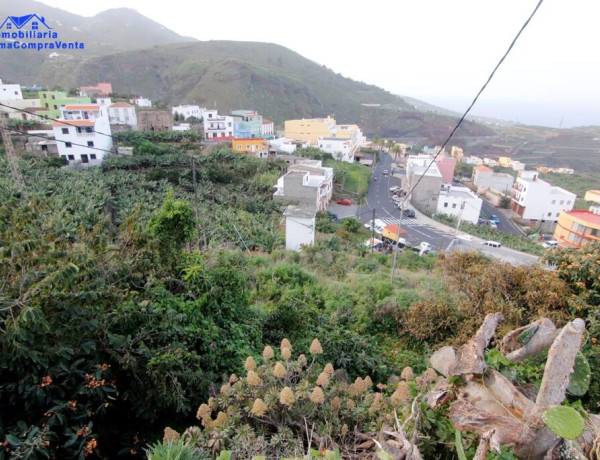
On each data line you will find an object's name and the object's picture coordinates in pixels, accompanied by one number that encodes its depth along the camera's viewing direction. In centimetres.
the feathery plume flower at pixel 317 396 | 278
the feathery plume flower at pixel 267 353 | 327
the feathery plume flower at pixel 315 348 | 333
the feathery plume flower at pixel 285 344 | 325
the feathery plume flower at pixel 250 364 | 308
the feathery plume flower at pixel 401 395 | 285
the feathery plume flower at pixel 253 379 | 292
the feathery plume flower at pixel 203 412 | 291
